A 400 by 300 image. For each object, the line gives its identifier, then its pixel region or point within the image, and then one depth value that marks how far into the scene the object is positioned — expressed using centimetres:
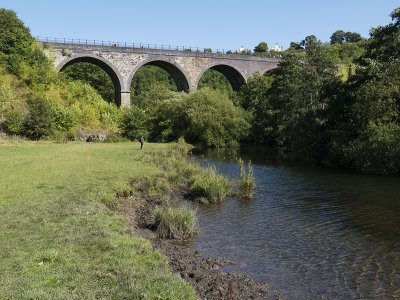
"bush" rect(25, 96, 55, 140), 3550
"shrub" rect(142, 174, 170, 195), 1512
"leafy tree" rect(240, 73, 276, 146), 4394
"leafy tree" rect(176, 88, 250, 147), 4156
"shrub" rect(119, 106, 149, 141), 4272
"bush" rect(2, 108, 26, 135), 3494
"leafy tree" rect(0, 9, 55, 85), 4156
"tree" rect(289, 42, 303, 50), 15800
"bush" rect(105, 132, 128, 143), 4006
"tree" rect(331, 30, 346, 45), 15075
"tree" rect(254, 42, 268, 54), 14325
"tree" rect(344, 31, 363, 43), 13862
